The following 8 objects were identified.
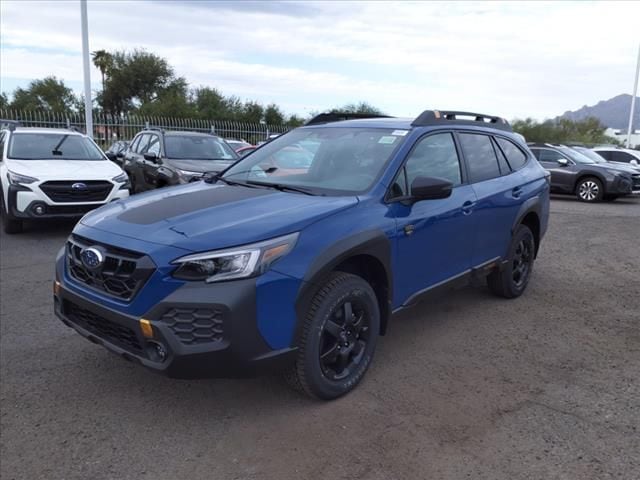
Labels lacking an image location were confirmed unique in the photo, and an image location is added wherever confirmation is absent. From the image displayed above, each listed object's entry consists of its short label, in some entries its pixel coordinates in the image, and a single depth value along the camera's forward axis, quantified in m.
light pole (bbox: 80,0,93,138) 17.22
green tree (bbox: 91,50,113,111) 48.92
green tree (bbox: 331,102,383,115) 36.47
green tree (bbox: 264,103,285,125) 38.59
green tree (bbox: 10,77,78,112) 46.78
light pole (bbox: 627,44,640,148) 32.13
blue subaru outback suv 2.71
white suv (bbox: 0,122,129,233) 7.64
